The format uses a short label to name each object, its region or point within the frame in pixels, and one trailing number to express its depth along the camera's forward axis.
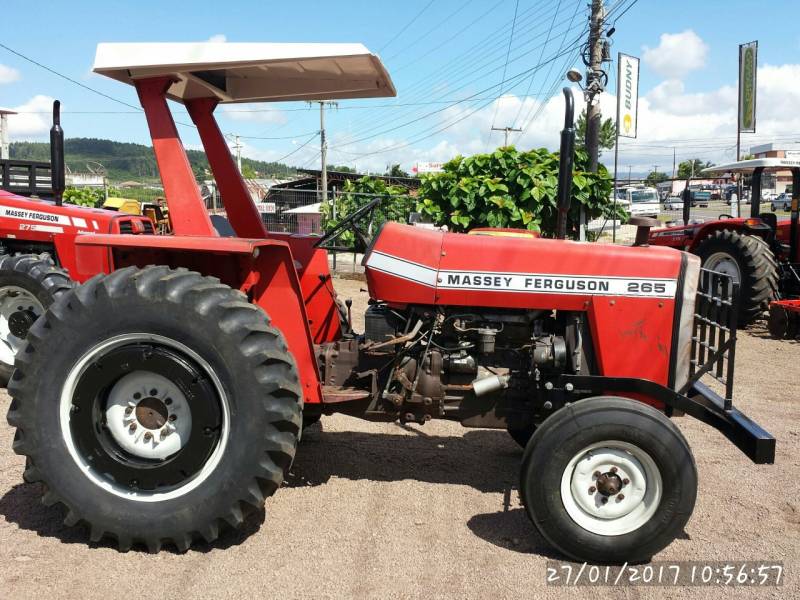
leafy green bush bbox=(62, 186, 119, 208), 24.11
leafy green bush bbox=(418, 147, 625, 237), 11.04
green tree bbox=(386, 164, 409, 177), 51.19
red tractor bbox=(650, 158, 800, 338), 9.35
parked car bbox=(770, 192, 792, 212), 33.11
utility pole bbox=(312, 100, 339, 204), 30.60
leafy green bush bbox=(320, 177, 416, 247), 15.23
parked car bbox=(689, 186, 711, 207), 41.64
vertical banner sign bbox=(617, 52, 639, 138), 13.74
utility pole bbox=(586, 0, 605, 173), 12.81
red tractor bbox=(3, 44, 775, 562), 3.07
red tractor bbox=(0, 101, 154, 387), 6.20
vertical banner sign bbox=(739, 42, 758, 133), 16.75
